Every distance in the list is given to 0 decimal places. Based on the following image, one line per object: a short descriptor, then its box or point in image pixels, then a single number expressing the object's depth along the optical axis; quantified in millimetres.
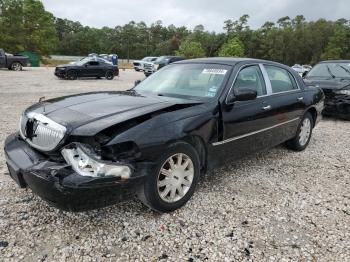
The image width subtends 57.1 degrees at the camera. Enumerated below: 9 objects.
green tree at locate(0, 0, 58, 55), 39188
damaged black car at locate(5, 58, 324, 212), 2613
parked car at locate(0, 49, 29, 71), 21891
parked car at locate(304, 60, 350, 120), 7914
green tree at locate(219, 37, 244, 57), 48406
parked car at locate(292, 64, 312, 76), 36884
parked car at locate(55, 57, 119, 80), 18047
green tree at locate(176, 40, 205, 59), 46656
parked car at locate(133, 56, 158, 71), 31738
